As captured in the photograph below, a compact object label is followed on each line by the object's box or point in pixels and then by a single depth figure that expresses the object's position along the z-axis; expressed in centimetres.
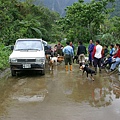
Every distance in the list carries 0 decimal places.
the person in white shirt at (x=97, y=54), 1255
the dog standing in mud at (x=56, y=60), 1410
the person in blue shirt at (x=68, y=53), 1352
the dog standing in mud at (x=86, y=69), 1089
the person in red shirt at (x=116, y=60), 1262
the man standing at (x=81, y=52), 1472
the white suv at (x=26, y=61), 1155
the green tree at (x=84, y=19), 2550
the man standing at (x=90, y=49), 1541
